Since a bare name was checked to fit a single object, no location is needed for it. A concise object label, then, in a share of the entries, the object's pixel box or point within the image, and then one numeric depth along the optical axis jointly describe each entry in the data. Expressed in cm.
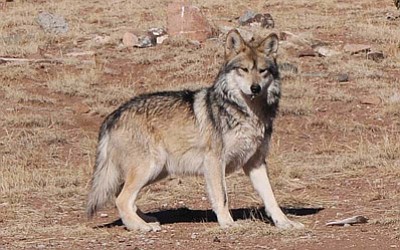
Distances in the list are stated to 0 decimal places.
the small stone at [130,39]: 2136
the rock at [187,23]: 2180
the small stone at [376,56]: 1956
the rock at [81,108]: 1622
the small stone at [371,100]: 1622
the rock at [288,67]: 1859
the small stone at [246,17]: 2441
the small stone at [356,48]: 2039
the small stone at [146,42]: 2128
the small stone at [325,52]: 2014
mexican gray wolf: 821
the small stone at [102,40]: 2170
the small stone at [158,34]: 2184
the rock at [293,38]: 2103
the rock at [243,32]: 2148
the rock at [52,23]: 2356
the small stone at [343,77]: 1808
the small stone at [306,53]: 2021
